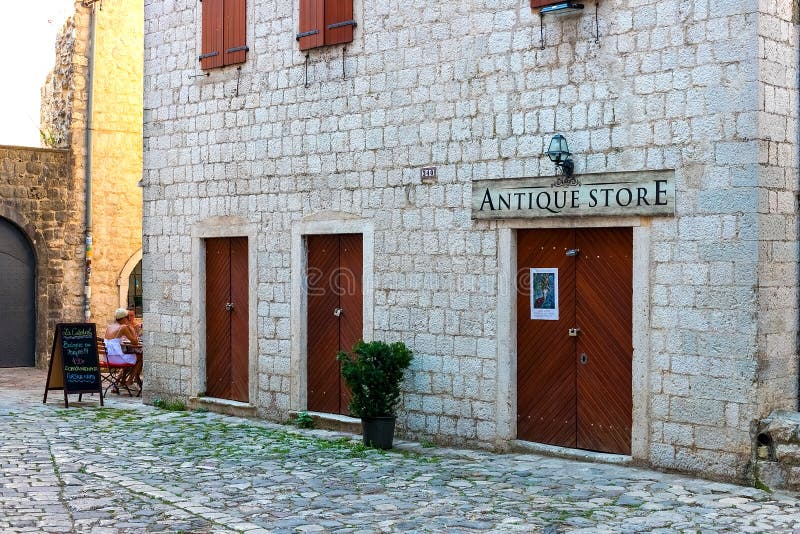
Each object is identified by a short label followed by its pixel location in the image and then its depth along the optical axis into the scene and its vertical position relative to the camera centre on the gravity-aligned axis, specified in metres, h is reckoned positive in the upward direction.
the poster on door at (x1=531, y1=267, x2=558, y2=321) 9.71 +0.05
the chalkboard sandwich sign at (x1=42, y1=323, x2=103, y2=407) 13.67 -0.79
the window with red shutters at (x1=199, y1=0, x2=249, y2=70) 12.62 +3.08
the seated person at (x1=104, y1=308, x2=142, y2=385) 15.05 -0.61
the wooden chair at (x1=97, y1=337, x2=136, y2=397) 15.09 -1.08
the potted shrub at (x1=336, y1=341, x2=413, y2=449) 10.10 -0.79
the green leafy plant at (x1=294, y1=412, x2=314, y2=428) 11.70 -1.32
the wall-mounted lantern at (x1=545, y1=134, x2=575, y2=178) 9.31 +1.23
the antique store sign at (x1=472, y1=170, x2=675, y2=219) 8.84 +0.88
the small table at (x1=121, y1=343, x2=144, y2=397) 15.15 -0.73
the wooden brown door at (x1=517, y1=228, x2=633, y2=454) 9.21 -0.38
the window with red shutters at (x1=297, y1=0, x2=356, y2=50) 11.34 +2.89
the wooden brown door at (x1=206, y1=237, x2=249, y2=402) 12.77 -0.27
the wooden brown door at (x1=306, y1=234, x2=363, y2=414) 11.49 -0.14
